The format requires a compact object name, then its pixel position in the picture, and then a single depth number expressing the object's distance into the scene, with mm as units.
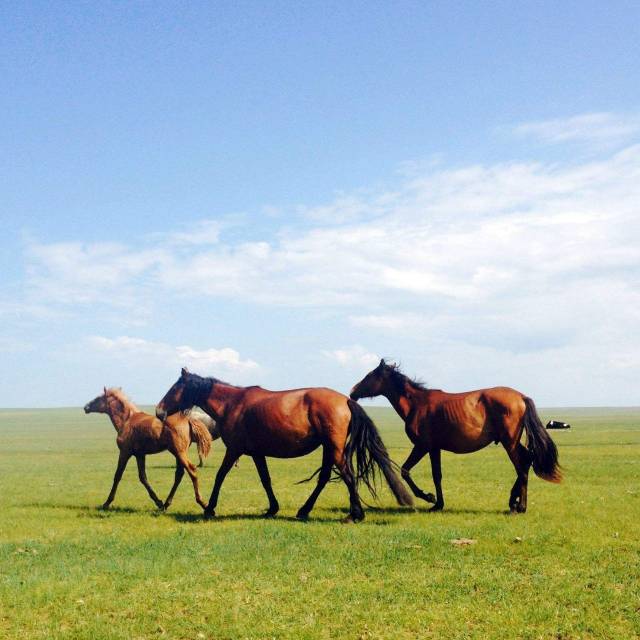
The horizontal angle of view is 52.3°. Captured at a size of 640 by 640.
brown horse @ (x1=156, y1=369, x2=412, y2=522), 12680
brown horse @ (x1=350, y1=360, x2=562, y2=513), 13594
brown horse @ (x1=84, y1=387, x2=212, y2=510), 15188
